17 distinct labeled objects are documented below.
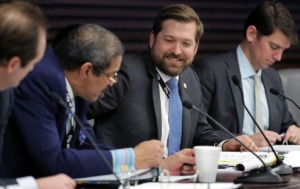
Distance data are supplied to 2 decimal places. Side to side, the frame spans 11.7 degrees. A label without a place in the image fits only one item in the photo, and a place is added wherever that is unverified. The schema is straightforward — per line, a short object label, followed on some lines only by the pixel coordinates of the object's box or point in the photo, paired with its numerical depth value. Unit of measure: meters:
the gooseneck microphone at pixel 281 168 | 7.96
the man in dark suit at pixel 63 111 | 7.04
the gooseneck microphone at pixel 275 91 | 9.29
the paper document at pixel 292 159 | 8.62
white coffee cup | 7.31
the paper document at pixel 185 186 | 6.86
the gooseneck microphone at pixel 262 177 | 7.33
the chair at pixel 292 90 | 12.16
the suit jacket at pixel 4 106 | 6.74
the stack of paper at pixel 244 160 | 8.03
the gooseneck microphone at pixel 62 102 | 6.60
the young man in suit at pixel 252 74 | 10.95
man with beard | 9.34
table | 7.11
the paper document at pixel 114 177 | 7.07
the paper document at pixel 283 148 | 9.44
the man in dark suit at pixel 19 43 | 5.99
